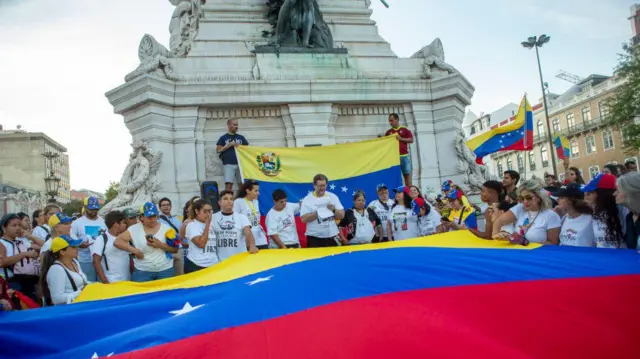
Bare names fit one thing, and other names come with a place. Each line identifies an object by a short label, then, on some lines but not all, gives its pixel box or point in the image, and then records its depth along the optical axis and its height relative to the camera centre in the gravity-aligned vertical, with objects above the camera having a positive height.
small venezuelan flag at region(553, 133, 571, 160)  20.92 +2.15
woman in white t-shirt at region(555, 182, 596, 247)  5.65 -0.18
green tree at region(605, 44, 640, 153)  31.81 +5.45
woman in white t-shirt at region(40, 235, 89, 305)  6.18 -0.26
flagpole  13.38 +2.00
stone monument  12.31 +3.03
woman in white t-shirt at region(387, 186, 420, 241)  9.51 -0.02
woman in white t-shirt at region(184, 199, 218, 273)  7.34 -0.03
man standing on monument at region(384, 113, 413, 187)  11.95 +1.60
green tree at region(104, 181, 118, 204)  74.18 +7.19
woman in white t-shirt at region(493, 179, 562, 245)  6.00 -0.12
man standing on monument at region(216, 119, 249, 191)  11.43 +1.66
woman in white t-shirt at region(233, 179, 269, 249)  8.73 +0.47
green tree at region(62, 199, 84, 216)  66.84 +5.18
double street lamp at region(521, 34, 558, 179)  33.09 +9.35
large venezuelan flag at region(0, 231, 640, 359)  3.52 -0.62
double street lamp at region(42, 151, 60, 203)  26.84 +3.09
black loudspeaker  11.05 +0.85
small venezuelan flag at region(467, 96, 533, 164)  13.09 +1.64
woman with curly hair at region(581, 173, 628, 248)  5.30 -0.13
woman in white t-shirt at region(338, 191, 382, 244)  8.95 -0.03
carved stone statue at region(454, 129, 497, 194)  12.95 +1.02
